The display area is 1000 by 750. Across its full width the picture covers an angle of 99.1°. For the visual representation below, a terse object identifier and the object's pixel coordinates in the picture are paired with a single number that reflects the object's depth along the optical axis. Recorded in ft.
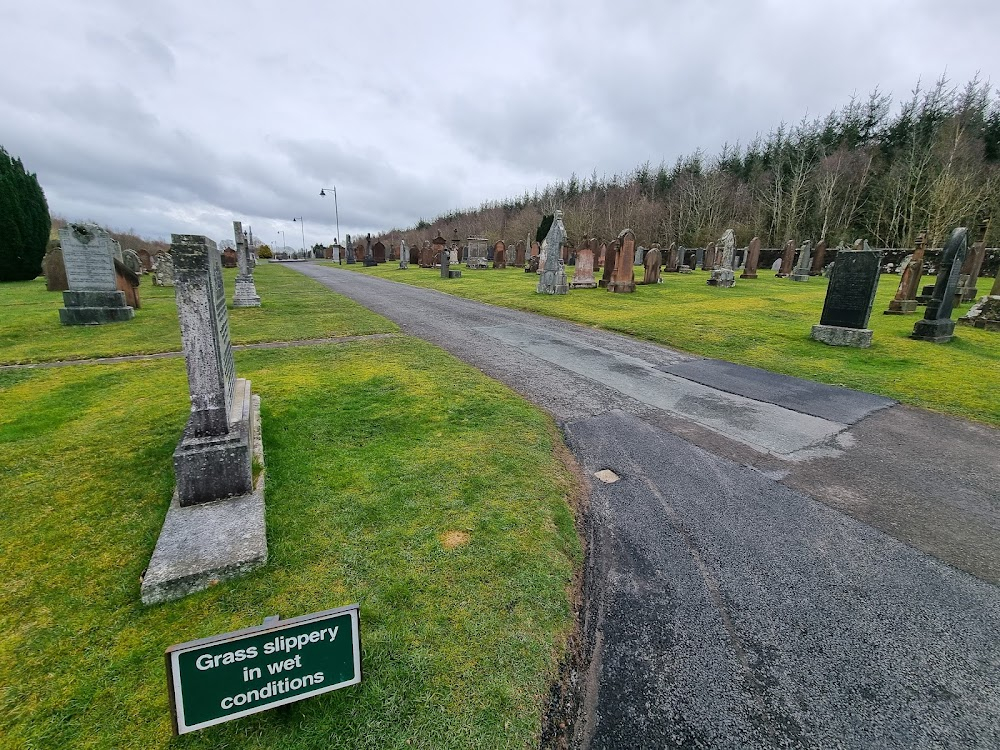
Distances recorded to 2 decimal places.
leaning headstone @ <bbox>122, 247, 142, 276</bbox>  63.26
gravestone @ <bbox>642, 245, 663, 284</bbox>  64.85
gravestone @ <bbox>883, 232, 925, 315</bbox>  41.22
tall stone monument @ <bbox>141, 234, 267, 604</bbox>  8.76
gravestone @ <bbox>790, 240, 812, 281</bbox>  78.95
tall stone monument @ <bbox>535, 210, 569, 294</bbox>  52.11
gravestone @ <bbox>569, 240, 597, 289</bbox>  58.23
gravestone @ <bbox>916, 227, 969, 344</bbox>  29.58
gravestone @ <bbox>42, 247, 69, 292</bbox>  51.08
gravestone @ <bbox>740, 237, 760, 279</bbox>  78.60
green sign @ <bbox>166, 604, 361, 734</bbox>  4.97
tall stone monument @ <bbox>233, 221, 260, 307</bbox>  41.91
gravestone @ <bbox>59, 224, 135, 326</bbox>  31.71
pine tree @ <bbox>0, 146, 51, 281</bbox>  57.72
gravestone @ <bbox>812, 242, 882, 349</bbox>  27.68
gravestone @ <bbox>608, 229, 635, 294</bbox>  54.03
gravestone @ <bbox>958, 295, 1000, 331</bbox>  34.63
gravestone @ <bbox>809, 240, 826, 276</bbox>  88.94
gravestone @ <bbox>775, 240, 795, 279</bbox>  86.63
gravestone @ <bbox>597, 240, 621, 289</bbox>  56.85
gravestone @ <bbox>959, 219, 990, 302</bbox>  49.93
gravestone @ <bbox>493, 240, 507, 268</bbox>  103.40
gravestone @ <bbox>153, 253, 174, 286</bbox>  59.11
